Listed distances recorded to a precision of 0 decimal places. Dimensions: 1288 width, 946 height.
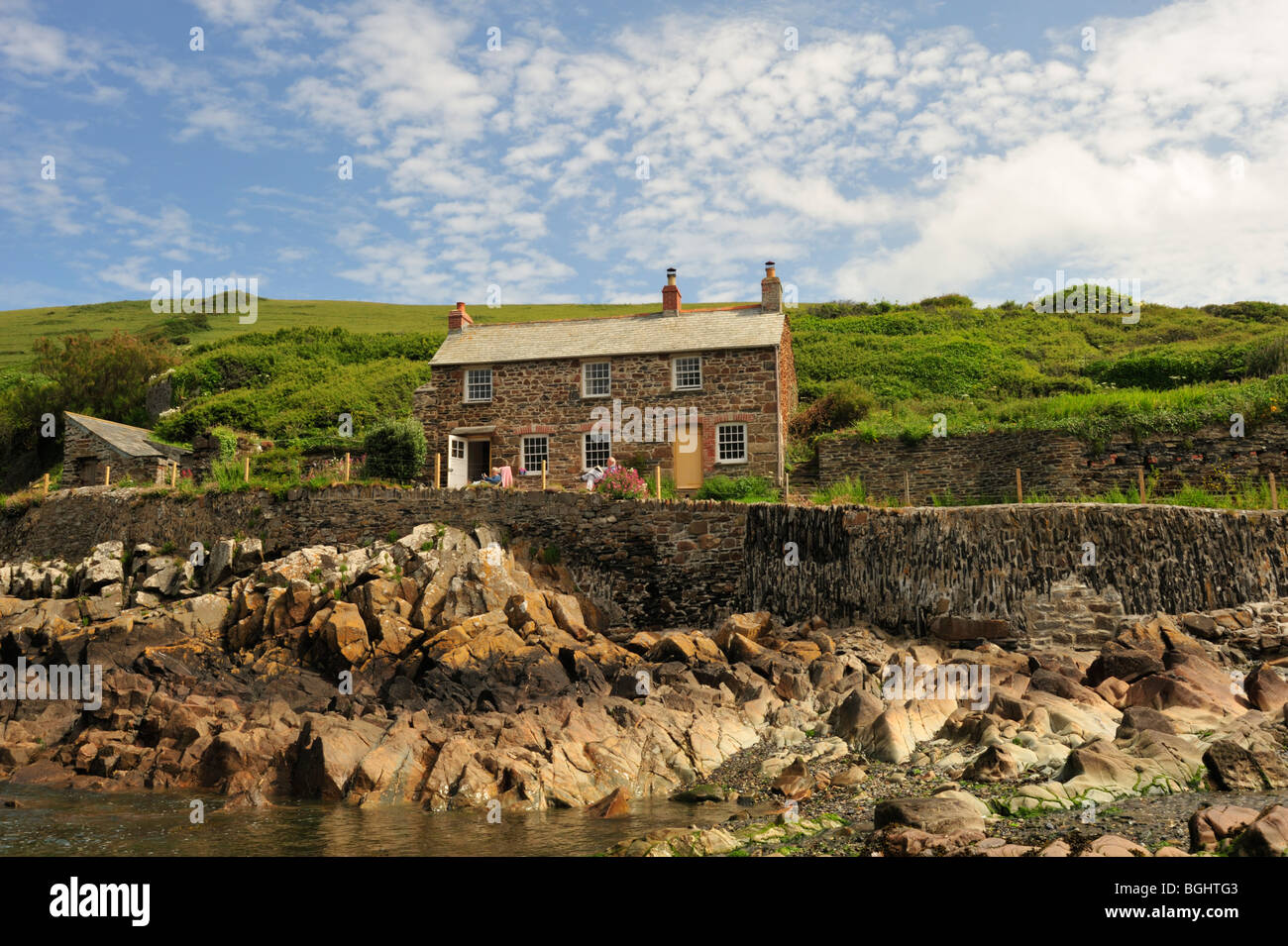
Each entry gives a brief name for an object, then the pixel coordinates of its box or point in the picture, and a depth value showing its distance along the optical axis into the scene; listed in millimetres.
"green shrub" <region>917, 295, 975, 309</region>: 56500
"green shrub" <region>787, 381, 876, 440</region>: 34031
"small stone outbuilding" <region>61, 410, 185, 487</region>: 35219
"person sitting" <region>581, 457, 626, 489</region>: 27155
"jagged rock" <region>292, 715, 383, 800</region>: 14633
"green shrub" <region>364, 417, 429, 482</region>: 30875
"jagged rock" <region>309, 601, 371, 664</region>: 20312
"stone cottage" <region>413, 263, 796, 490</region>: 30594
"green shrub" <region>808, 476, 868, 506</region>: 25547
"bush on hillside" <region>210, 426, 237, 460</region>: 38031
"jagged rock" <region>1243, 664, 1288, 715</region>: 15234
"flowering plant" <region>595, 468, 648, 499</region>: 25281
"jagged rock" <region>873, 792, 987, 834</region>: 9914
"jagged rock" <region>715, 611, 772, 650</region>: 20609
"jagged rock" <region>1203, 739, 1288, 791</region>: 11430
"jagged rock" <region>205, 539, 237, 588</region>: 25453
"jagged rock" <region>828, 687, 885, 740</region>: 15297
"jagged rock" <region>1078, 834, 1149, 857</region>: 8594
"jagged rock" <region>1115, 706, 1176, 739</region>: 13312
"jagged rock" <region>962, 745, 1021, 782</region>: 12258
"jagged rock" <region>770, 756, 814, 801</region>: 13078
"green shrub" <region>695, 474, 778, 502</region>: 28109
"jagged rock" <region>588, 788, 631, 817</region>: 13062
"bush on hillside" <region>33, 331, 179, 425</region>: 45750
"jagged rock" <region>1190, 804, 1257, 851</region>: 8914
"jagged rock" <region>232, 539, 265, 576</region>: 25688
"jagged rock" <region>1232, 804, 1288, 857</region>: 8062
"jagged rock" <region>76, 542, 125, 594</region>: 25703
